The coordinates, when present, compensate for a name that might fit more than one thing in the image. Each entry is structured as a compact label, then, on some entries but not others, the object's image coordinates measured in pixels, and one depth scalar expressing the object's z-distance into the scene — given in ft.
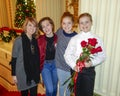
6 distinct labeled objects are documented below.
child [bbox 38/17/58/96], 7.34
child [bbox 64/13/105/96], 6.40
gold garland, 15.05
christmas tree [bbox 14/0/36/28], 15.10
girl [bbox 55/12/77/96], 7.03
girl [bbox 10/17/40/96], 7.27
